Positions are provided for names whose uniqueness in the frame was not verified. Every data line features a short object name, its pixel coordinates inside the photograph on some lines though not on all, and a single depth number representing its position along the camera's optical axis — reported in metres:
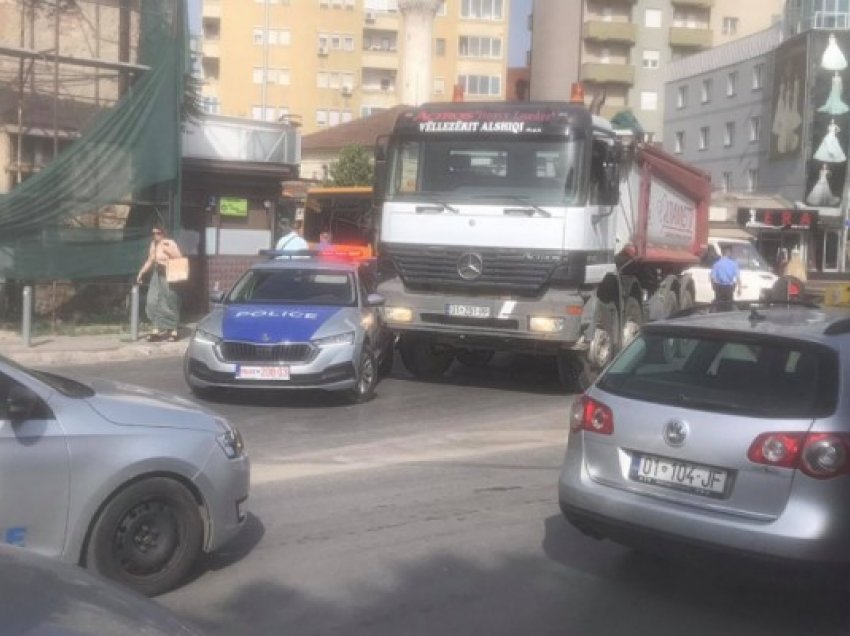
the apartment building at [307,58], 73.94
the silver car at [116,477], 5.39
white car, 26.09
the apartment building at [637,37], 71.56
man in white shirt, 18.59
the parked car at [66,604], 2.85
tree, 49.28
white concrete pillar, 46.62
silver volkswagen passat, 5.37
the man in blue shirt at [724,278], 21.28
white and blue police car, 11.60
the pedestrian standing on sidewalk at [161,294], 16.86
